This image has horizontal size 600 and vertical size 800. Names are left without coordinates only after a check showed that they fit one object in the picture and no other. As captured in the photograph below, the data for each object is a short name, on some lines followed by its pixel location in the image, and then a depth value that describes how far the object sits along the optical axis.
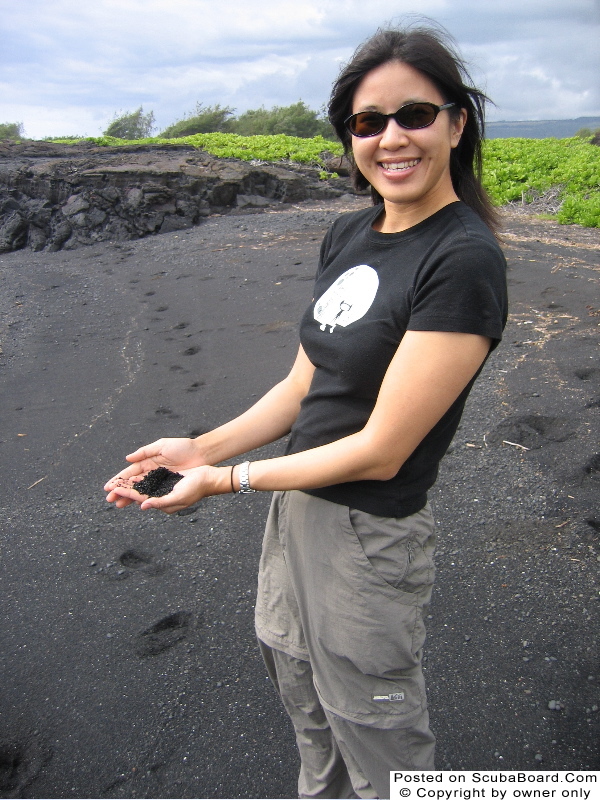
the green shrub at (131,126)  26.56
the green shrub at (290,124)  24.30
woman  1.37
